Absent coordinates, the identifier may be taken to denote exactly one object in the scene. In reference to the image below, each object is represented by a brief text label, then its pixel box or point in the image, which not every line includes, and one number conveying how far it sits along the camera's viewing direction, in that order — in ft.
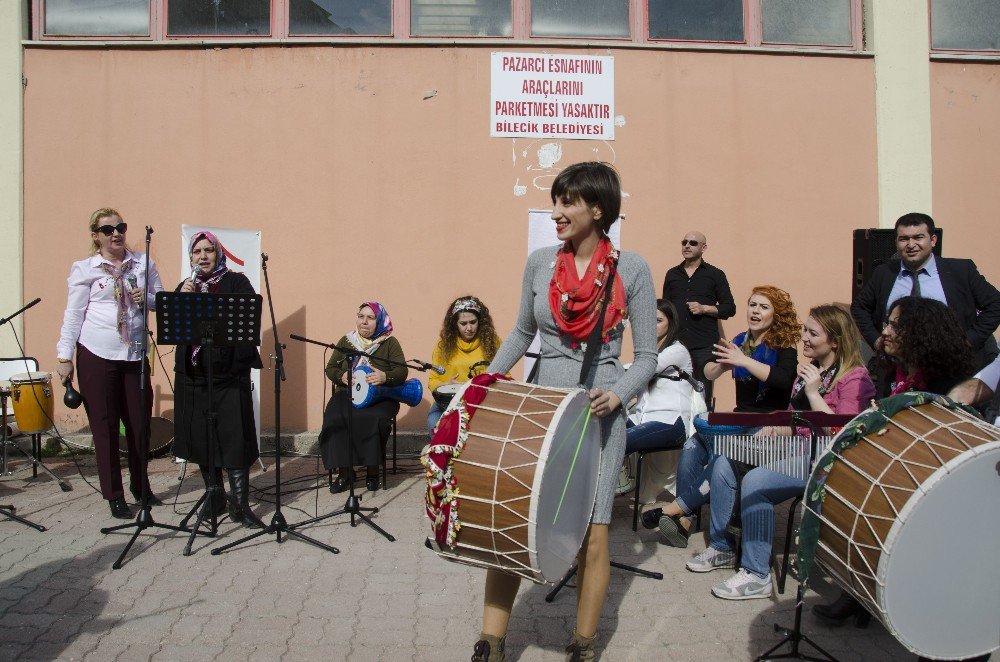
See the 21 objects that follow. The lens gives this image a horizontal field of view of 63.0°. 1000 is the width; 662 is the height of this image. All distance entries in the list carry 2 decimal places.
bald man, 22.17
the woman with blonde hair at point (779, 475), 13.16
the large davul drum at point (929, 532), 8.08
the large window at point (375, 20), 24.31
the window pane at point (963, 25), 25.11
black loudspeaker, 21.44
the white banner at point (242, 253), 21.77
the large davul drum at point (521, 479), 8.80
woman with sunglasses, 17.34
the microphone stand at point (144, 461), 15.39
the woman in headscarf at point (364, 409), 19.54
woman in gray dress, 9.96
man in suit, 17.01
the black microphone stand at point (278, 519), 15.17
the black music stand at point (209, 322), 14.80
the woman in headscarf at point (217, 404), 16.42
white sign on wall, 24.14
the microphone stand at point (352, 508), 16.19
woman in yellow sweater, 20.67
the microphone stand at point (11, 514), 16.03
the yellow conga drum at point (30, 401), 19.89
